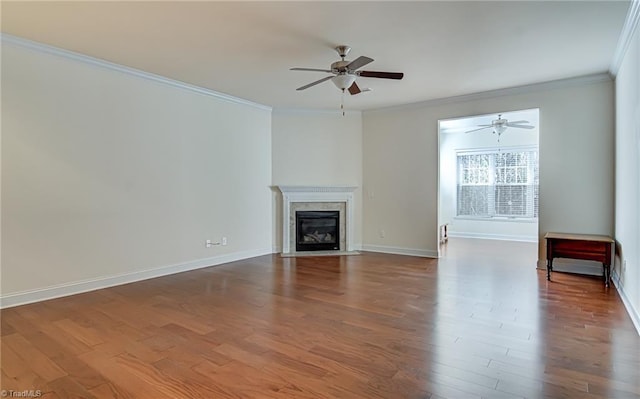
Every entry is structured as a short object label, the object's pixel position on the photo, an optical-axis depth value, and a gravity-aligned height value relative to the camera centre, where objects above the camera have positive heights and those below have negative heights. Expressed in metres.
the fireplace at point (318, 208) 6.50 -0.19
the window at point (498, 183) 8.36 +0.36
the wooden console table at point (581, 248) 4.27 -0.62
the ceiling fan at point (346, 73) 3.67 +1.31
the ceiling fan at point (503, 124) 6.72 +1.42
